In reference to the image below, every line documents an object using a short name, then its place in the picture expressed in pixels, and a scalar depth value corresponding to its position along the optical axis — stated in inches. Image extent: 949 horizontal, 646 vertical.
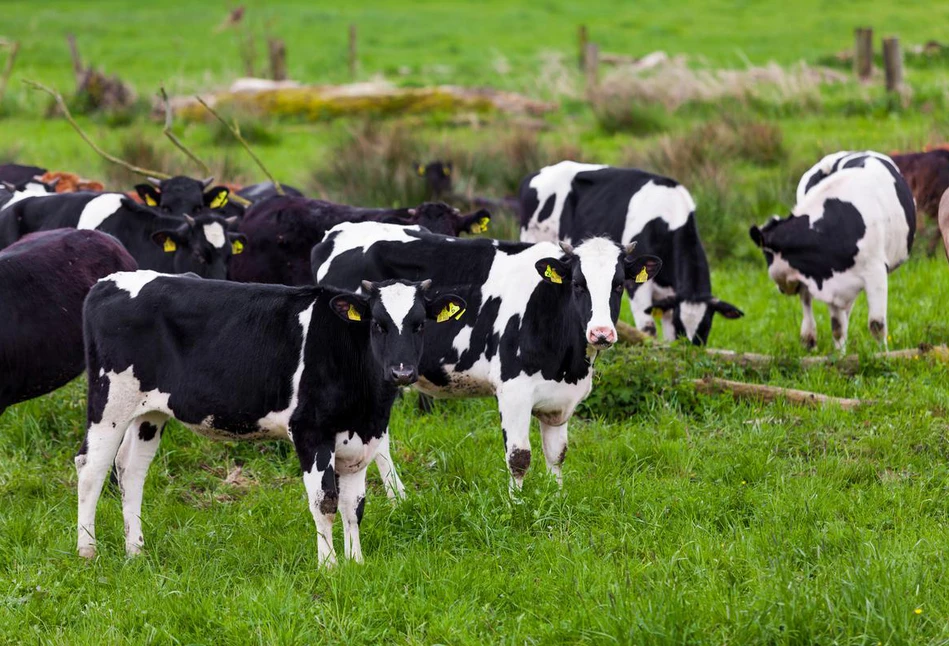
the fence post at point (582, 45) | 2352.4
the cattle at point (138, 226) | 748.0
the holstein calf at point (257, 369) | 482.3
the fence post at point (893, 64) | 1721.7
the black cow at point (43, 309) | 583.5
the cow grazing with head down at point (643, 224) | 796.6
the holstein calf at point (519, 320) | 536.4
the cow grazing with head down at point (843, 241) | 792.3
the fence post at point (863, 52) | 1914.4
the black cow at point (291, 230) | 764.0
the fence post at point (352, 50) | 2407.5
